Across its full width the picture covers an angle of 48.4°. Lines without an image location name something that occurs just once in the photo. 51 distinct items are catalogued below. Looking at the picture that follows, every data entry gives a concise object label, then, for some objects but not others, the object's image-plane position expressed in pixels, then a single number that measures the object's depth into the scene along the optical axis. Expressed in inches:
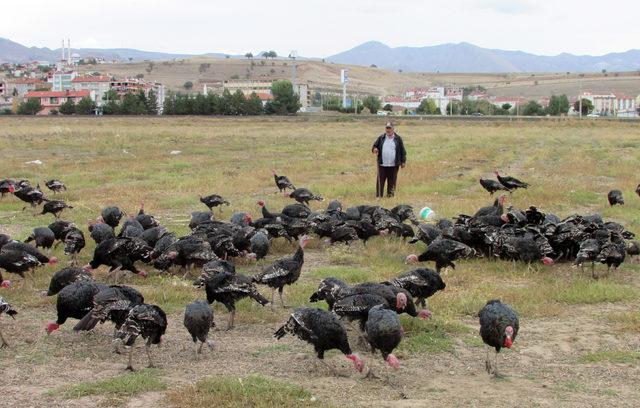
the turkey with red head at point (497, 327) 291.3
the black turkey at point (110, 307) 323.0
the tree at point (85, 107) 3294.8
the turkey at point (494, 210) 569.2
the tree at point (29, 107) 3949.3
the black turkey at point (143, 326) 298.7
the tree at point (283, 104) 3324.3
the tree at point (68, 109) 3326.8
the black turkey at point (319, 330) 295.1
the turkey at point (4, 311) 322.0
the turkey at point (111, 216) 573.3
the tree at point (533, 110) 3858.3
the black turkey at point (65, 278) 381.4
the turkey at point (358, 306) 320.8
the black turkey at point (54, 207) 637.9
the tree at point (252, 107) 3149.6
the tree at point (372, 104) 4367.6
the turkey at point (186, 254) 436.5
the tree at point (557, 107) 3949.8
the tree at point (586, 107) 4365.2
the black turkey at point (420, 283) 366.9
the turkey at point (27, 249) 432.1
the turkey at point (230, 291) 359.3
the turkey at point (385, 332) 287.4
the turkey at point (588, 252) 443.5
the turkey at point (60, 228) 515.2
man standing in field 745.0
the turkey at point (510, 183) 760.3
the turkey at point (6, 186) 758.5
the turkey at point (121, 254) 432.8
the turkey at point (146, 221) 536.1
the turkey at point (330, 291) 345.4
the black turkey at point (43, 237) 504.7
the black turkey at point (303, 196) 699.4
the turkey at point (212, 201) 663.1
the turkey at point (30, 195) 693.3
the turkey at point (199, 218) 551.8
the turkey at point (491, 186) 763.4
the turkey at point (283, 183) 797.2
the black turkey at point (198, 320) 307.6
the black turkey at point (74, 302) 335.3
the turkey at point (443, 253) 442.6
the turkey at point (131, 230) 480.8
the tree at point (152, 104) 3243.1
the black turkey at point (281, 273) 386.9
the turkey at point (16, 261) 414.6
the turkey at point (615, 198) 708.7
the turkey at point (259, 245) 471.2
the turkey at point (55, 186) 781.9
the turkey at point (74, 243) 475.5
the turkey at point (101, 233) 493.0
